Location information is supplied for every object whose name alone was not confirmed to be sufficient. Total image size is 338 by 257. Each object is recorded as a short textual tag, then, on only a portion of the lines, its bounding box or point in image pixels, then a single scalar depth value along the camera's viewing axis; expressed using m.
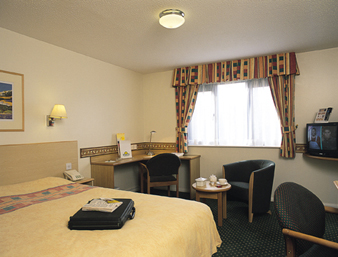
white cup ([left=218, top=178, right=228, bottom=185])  3.41
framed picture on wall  2.82
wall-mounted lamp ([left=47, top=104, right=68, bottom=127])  3.24
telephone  3.32
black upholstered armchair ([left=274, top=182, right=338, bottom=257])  1.43
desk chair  4.00
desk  3.83
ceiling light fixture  2.49
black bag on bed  1.60
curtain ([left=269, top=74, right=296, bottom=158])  3.99
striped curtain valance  3.99
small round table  3.16
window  4.26
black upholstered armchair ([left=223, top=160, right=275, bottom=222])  3.18
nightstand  3.31
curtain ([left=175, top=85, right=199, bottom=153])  4.84
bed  1.36
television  3.40
